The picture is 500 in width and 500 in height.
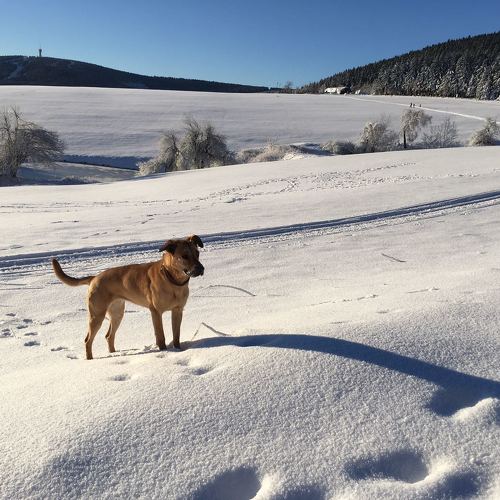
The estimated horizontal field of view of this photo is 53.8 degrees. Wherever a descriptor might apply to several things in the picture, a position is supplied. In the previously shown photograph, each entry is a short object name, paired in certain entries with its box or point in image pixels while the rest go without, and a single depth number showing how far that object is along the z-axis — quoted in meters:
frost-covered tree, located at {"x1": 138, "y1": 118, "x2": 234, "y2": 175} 42.44
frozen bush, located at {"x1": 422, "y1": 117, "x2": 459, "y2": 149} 51.53
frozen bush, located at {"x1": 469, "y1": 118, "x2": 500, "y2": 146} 47.69
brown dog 4.11
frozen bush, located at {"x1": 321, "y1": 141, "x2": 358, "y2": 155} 46.78
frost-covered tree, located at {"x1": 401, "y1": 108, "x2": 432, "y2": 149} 53.38
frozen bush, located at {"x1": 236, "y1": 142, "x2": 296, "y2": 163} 42.44
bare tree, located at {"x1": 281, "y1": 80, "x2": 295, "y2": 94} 147.50
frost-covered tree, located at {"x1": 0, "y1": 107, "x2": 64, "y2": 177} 36.62
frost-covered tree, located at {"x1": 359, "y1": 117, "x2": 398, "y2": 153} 48.03
